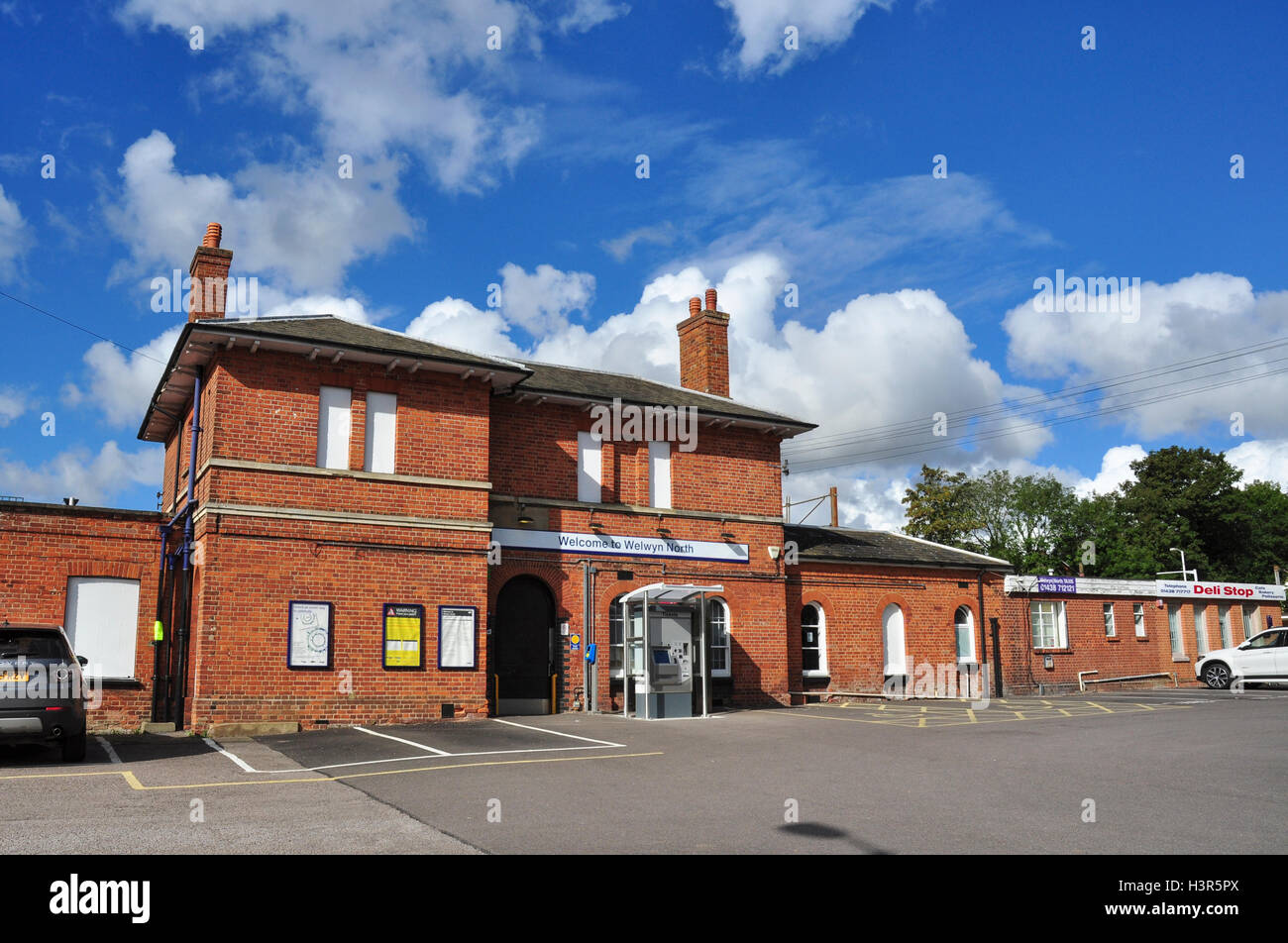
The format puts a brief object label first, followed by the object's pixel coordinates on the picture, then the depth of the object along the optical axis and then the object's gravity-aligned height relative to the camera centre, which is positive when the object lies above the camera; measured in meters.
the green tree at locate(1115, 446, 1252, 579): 56.16 +5.72
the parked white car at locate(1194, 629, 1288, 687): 24.84 -1.39
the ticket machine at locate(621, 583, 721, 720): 18.33 -0.70
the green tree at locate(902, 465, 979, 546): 48.06 +5.05
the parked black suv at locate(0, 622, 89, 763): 11.15 -0.86
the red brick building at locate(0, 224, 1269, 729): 16.23 +1.41
